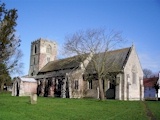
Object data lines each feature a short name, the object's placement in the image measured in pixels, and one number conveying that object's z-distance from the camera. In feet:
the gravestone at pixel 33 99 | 64.82
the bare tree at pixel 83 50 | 96.32
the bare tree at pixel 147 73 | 320.70
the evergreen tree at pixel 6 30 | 54.14
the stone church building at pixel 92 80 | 110.21
